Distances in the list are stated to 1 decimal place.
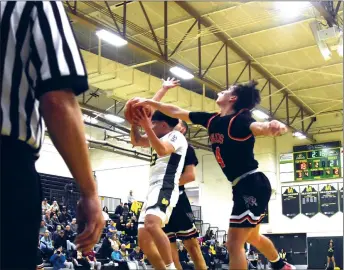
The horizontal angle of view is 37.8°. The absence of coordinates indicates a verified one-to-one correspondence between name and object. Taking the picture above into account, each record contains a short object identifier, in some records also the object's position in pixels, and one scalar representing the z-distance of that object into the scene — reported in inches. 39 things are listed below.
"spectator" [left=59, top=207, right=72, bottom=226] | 676.1
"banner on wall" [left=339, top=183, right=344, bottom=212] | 918.4
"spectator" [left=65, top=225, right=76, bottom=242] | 568.1
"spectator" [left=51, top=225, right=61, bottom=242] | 561.1
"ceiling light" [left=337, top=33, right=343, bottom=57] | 486.3
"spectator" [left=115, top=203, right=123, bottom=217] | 816.9
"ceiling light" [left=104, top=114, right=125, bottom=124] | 787.6
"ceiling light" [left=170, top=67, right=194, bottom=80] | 567.4
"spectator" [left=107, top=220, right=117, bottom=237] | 627.8
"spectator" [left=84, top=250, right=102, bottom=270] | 539.7
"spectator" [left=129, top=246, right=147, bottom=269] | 606.2
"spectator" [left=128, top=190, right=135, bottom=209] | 924.0
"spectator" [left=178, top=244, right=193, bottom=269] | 629.4
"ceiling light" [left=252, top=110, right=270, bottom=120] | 719.7
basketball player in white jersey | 173.2
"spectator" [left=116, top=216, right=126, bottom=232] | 762.8
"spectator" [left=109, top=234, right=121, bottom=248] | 598.5
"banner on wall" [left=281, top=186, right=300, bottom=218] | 968.9
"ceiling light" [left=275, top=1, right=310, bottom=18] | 474.0
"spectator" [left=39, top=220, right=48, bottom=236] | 565.5
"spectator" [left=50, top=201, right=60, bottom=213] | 680.1
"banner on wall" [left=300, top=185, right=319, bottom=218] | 947.3
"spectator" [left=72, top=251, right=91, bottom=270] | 524.4
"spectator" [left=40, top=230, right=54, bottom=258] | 519.2
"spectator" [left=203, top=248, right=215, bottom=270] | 708.7
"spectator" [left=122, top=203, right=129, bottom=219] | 818.8
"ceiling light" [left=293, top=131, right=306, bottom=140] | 862.1
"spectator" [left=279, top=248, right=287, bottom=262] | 950.0
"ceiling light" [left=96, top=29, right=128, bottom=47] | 466.3
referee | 57.4
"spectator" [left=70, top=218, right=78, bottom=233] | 613.4
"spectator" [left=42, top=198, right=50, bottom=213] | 670.5
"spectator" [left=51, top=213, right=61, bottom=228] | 640.4
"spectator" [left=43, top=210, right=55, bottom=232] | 607.8
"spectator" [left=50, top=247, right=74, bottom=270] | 496.7
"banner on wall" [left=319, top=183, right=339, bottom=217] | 929.0
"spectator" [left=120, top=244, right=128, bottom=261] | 616.3
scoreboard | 918.4
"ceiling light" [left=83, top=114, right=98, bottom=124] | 839.3
